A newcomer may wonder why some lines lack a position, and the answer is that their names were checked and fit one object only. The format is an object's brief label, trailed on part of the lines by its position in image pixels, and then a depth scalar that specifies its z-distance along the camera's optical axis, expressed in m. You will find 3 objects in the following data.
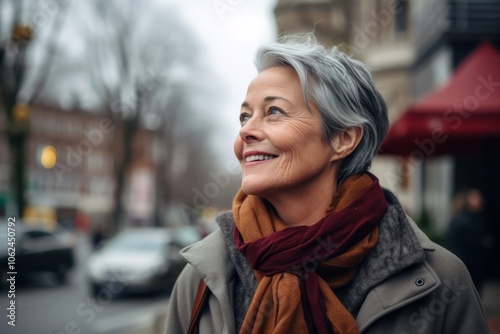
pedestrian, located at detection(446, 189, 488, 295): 8.63
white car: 16.77
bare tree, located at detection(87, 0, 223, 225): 28.55
